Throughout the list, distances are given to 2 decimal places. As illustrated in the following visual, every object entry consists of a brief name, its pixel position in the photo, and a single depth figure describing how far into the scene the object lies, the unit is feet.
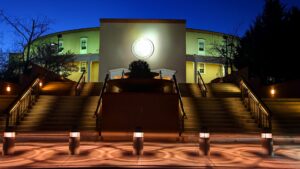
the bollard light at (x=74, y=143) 18.34
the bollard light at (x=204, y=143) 18.56
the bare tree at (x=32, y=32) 69.69
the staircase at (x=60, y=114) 29.83
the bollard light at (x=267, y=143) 19.15
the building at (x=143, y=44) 58.88
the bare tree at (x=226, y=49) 75.57
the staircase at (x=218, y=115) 30.24
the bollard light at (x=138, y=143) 18.63
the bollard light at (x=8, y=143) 18.16
